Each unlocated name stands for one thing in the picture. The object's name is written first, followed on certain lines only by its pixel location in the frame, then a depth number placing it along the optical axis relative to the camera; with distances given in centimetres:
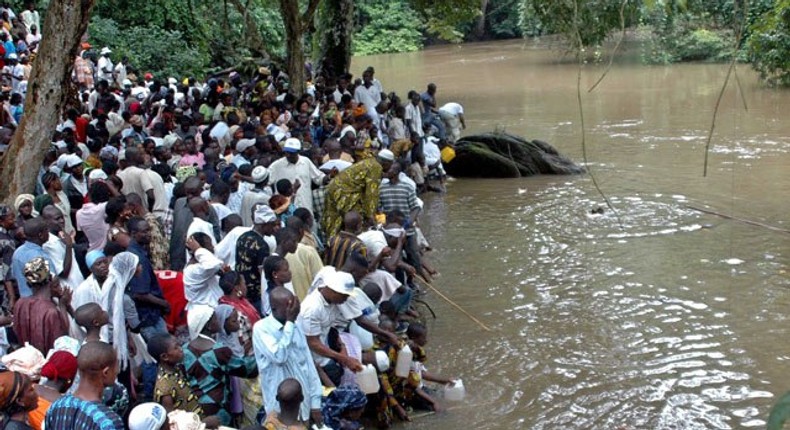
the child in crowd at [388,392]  639
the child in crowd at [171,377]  500
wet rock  1588
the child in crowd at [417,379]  664
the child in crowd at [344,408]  557
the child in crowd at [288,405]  465
